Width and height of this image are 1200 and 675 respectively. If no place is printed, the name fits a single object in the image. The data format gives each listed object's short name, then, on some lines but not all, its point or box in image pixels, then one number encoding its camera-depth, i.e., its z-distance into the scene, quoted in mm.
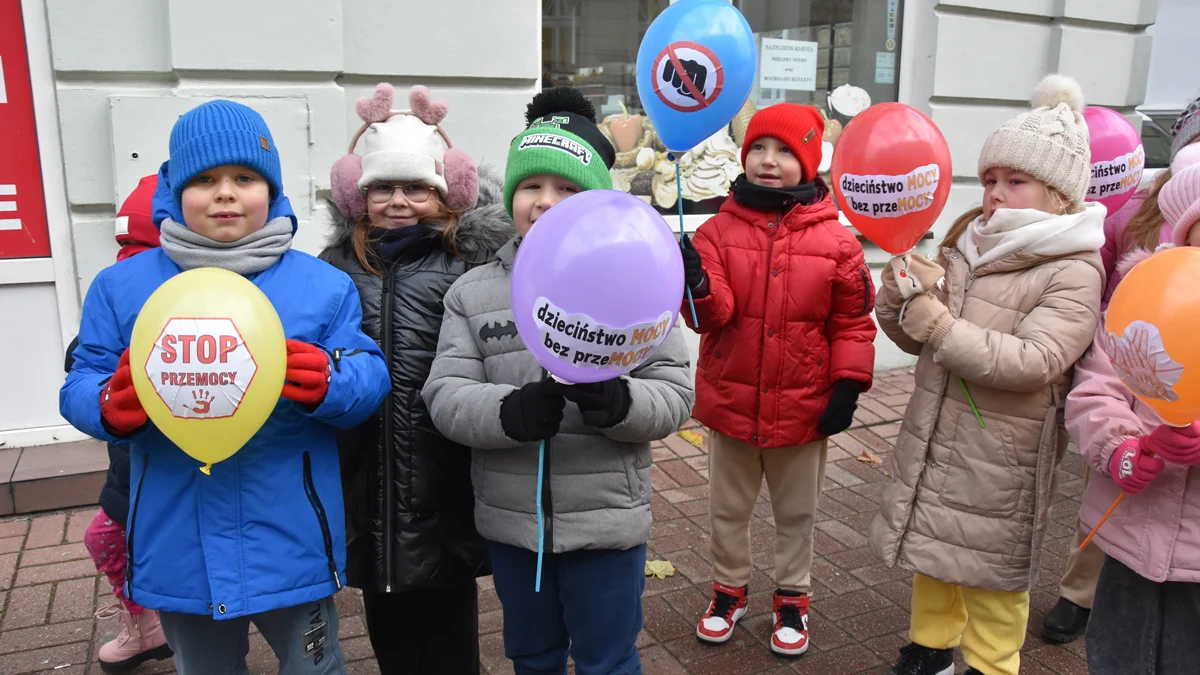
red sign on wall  3947
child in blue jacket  1896
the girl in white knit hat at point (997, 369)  2418
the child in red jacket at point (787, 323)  2898
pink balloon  3334
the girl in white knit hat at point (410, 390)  2232
